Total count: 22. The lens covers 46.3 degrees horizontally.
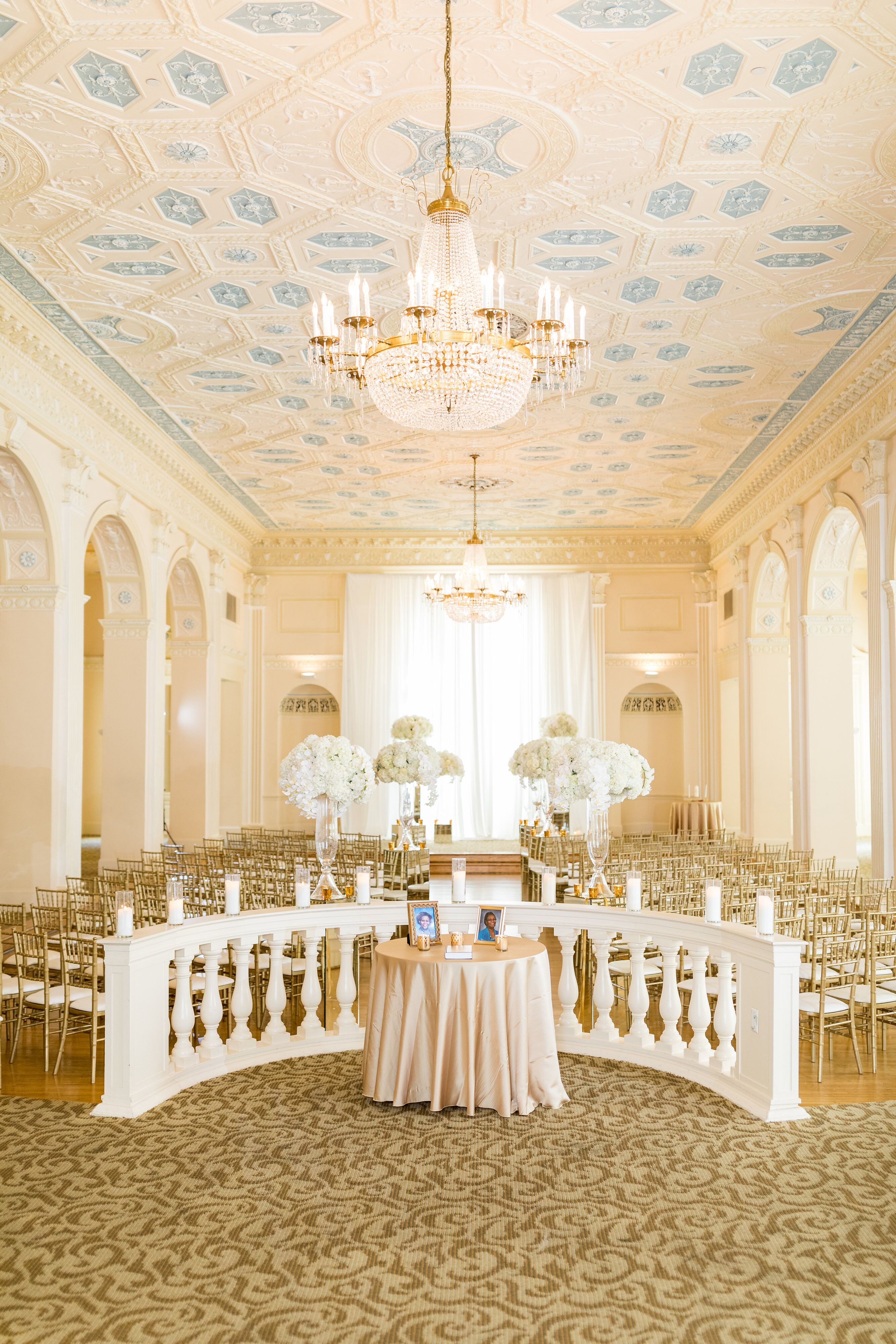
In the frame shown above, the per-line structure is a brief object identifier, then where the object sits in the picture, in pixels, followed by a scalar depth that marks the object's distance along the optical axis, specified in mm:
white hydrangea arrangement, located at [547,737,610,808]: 7016
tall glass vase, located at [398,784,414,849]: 12148
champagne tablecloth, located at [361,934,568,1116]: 5113
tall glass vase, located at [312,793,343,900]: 7191
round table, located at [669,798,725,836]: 17125
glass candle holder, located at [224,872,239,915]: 6074
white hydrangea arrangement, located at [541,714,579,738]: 17156
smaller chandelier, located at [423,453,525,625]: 14180
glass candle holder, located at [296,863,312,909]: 6453
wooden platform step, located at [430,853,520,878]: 16562
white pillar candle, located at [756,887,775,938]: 5305
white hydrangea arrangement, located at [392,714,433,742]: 14289
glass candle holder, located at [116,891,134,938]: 5297
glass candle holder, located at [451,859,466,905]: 6363
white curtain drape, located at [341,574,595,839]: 19734
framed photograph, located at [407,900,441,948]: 5625
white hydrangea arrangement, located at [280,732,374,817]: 7746
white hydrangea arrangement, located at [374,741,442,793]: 12883
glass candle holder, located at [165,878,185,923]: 5695
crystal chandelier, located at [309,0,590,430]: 5340
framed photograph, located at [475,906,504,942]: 5637
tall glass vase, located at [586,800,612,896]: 6727
